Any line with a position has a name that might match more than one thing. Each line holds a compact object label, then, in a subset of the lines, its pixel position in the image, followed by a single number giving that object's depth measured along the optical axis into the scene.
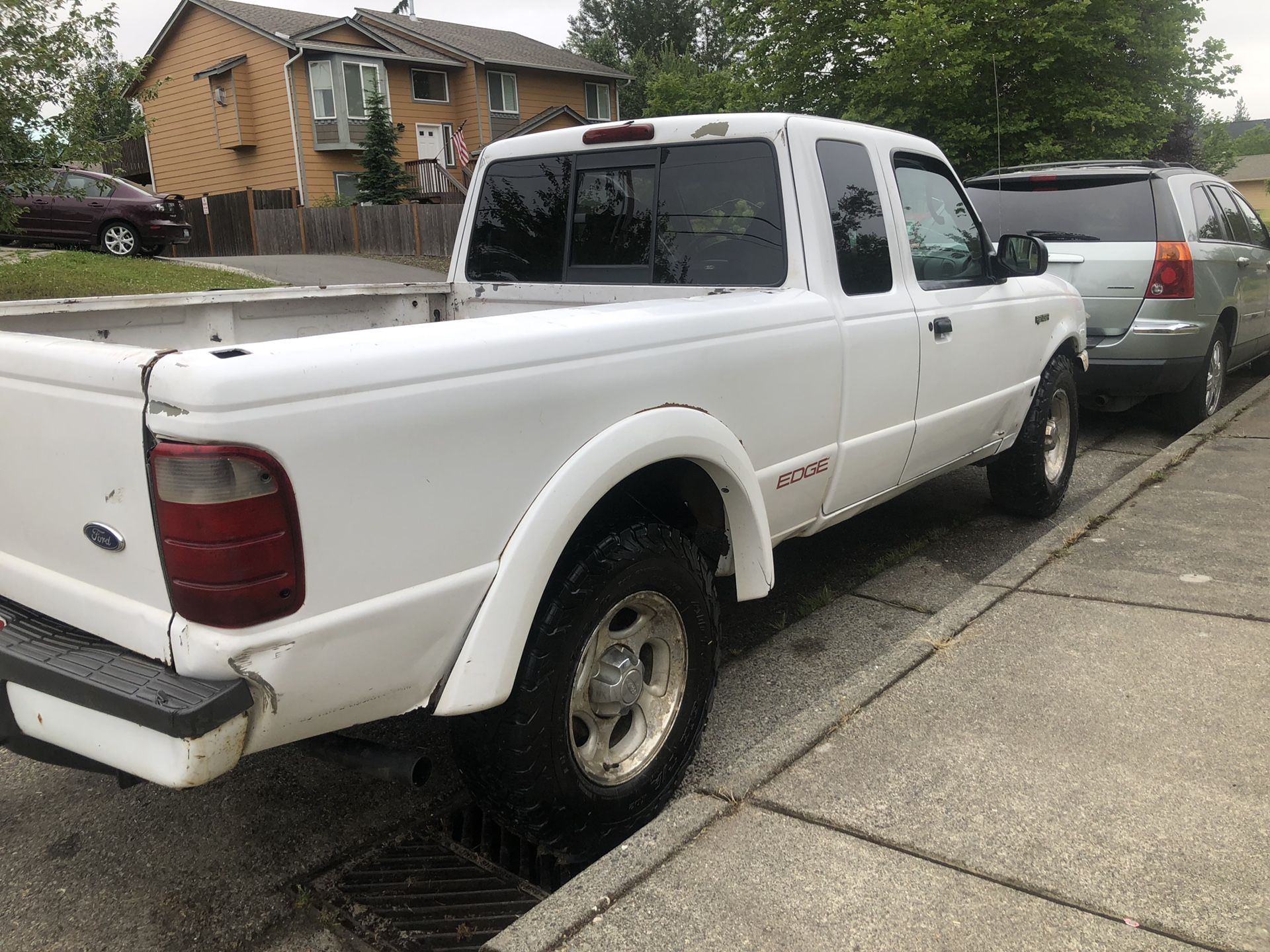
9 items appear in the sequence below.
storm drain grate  2.56
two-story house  31.52
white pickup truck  1.94
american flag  28.66
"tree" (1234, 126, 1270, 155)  83.31
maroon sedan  18.30
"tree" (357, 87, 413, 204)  27.83
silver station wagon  7.16
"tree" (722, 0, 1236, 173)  15.48
